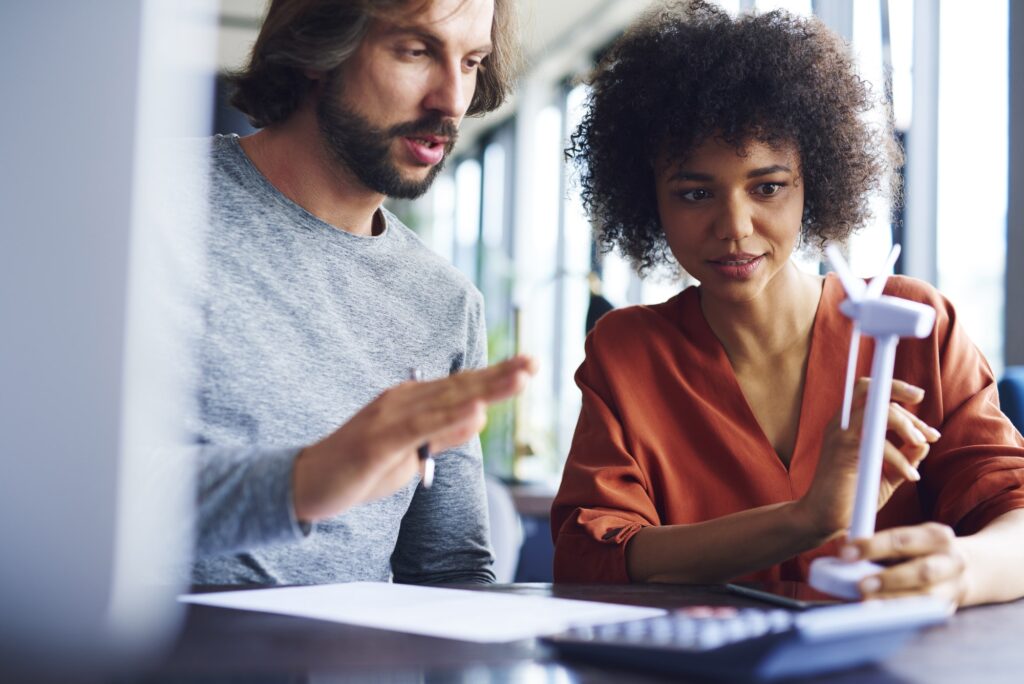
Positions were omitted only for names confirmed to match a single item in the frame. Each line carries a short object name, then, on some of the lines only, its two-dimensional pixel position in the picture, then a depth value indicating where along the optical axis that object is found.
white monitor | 0.41
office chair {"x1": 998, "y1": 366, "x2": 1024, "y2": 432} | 1.41
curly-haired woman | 1.17
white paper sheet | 0.77
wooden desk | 0.62
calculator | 0.58
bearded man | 1.26
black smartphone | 0.88
